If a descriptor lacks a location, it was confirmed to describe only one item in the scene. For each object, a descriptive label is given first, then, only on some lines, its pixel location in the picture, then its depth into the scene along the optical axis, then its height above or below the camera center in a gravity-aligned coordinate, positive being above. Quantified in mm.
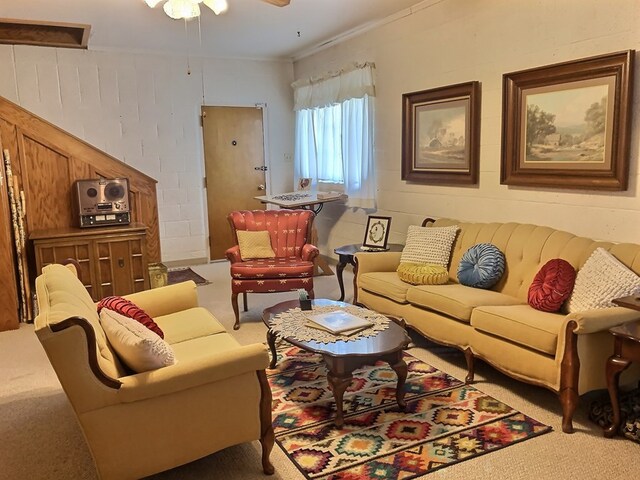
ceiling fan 2969 +973
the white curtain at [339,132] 5559 +504
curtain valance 5445 +999
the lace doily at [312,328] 2839 -837
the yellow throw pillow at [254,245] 4641 -573
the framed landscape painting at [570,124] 3178 +305
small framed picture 4840 -520
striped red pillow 2604 -631
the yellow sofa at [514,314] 2580 -804
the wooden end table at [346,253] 4672 -670
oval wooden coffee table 2617 -874
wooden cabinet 4625 -630
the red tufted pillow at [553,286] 2973 -647
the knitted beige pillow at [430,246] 4023 -545
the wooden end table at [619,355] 2440 -852
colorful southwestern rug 2369 -1245
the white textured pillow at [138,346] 2074 -647
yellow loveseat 1921 -842
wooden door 6755 +186
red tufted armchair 4312 -691
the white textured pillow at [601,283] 2730 -590
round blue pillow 3557 -629
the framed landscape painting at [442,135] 4285 +335
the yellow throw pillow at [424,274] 3752 -704
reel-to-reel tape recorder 5043 -179
